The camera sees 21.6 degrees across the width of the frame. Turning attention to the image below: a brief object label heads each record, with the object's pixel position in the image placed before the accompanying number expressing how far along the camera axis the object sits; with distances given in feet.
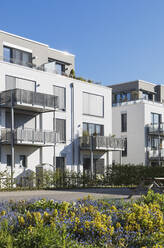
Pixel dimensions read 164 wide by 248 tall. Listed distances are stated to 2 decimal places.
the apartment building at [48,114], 99.66
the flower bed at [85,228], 18.12
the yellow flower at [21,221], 21.42
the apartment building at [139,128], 148.87
